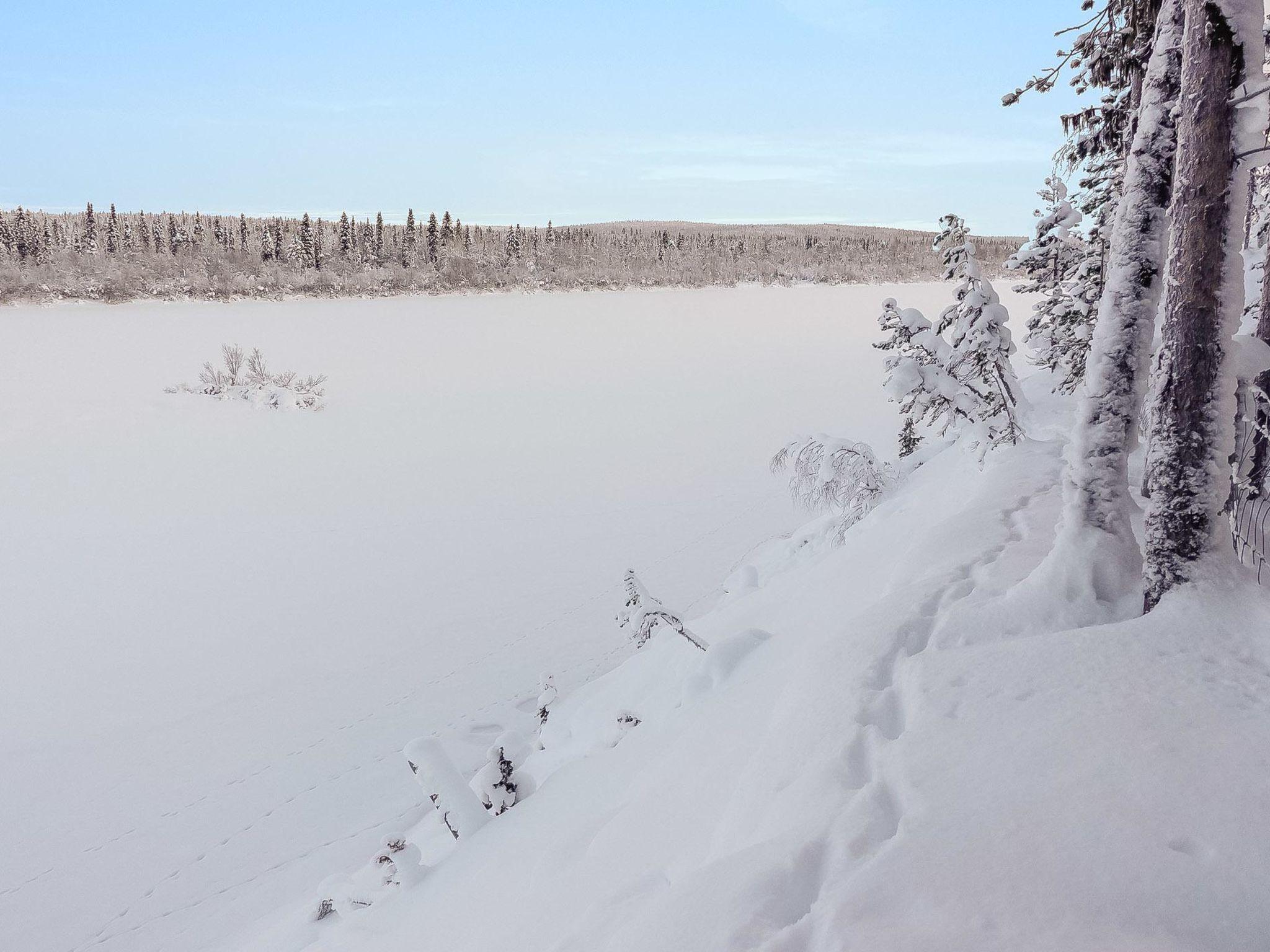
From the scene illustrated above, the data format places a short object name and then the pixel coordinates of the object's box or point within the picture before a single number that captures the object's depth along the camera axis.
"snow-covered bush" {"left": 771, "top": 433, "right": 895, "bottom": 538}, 8.33
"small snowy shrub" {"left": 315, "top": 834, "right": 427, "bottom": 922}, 3.79
